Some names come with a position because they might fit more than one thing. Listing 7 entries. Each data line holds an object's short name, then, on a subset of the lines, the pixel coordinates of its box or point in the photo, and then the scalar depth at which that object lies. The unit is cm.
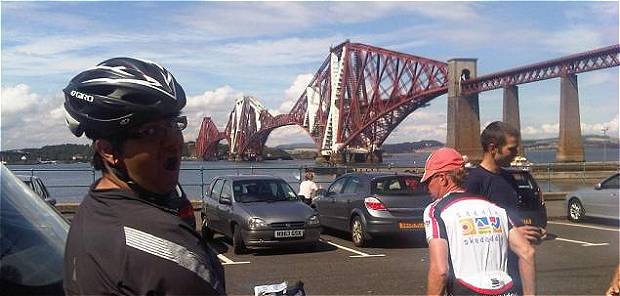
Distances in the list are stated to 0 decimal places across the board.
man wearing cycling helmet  143
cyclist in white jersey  312
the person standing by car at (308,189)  1513
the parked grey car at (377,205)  1130
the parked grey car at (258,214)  1052
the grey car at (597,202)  1490
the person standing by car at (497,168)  407
